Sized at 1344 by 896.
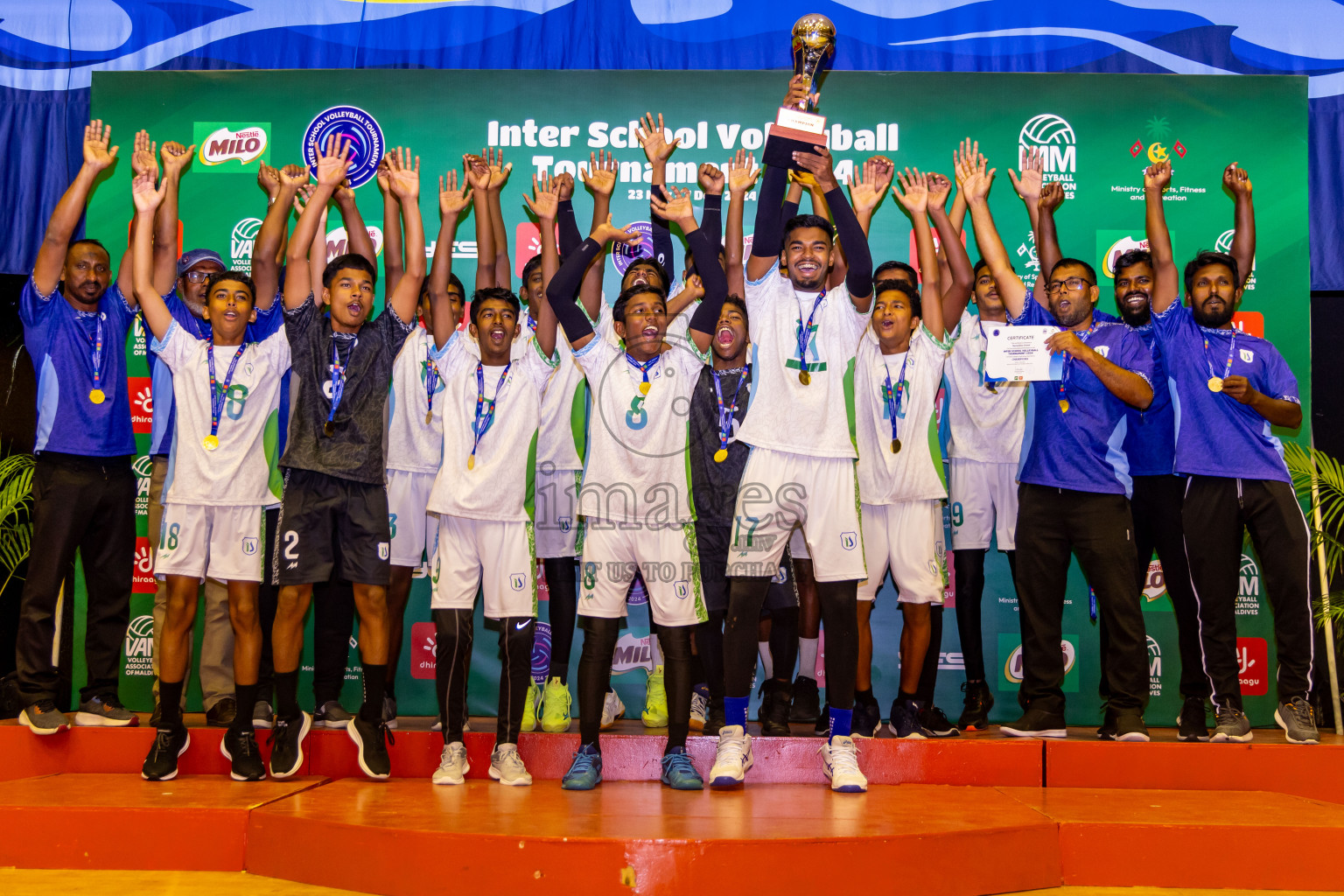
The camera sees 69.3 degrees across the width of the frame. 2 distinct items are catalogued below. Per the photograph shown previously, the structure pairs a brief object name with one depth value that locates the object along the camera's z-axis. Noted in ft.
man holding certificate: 14.25
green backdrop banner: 17.67
